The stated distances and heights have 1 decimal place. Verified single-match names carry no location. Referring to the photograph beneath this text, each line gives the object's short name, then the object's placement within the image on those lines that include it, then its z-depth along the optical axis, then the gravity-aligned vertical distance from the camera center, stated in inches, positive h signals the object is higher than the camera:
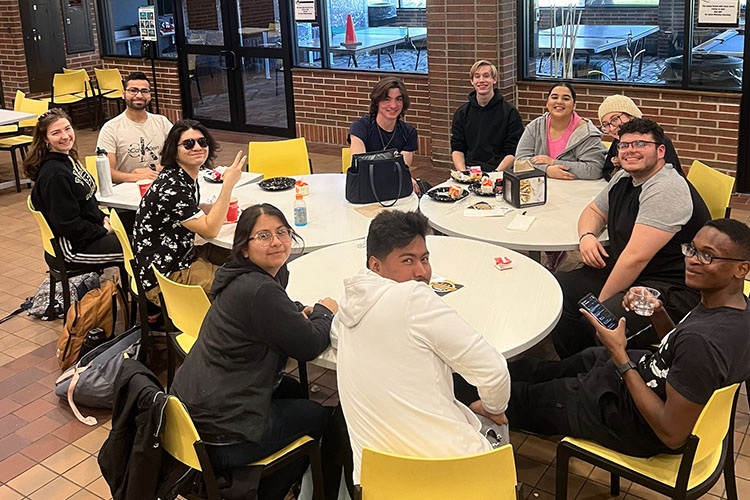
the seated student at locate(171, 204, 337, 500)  107.9 -39.0
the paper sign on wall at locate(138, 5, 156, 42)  400.2 +19.1
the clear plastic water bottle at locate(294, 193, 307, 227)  170.2 -32.2
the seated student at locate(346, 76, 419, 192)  211.3 -19.2
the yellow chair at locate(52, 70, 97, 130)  396.2 -10.5
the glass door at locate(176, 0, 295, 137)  372.8 -2.6
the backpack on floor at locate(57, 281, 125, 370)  177.2 -53.8
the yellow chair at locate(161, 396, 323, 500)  99.8 -49.5
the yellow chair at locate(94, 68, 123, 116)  410.6 -9.6
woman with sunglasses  160.7 -29.9
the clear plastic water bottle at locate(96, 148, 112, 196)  196.9 -25.9
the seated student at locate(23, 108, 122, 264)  185.0 -28.6
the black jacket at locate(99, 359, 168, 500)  102.8 -46.4
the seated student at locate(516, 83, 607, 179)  193.8 -23.4
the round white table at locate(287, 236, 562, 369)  118.1 -37.8
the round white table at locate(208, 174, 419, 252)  161.8 -33.2
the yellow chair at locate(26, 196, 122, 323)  184.9 -44.5
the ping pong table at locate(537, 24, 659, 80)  281.1 +1.2
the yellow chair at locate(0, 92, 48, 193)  318.0 -26.6
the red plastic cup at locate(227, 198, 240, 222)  172.2 -31.4
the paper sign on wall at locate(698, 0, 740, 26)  255.1 +7.3
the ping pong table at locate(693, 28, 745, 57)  258.7 -2.5
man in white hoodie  92.5 -35.6
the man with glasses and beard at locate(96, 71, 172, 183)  221.1 -19.3
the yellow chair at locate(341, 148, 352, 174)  219.1 -27.2
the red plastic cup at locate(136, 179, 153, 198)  195.5 -28.6
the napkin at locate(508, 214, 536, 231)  162.1 -34.5
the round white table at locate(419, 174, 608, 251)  155.2 -34.6
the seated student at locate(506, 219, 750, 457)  96.6 -40.1
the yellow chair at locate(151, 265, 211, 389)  131.5 -40.3
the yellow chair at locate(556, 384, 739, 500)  95.3 -52.4
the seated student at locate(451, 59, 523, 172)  218.8 -21.3
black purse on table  179.6 -26.9
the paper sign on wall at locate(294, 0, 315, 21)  352.5 +19.1
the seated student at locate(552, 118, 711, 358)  140.2 -33.3
